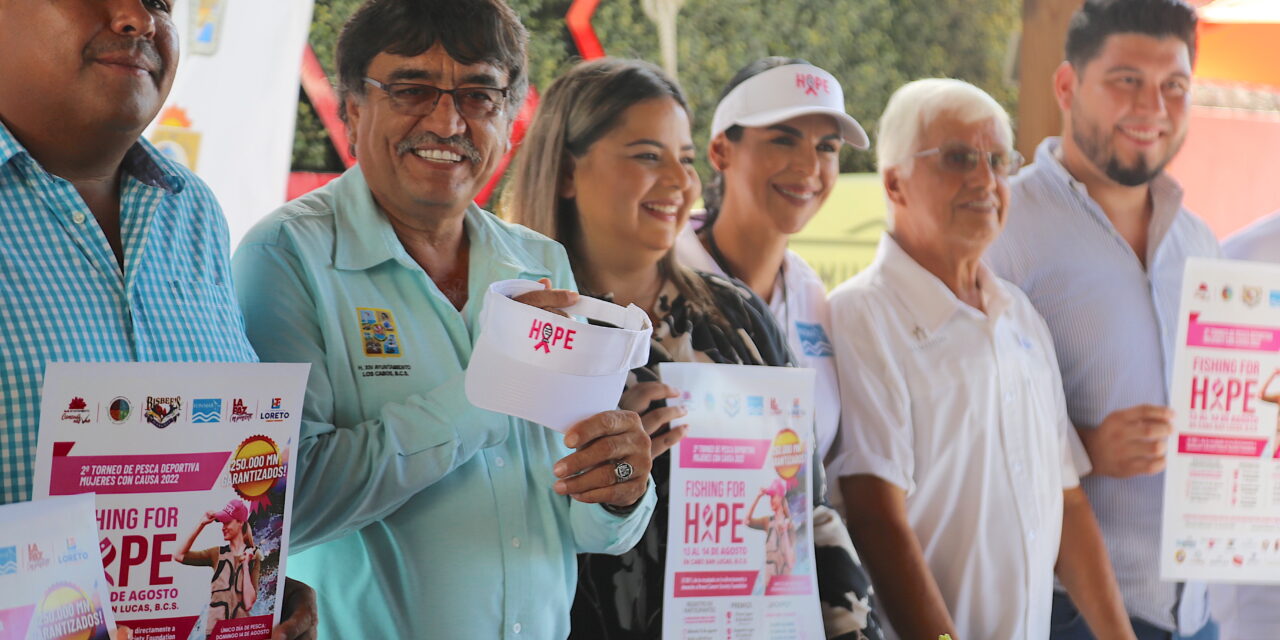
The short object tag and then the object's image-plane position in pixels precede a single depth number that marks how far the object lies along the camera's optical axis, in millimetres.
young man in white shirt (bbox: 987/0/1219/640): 3223
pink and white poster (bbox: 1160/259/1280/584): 3057
